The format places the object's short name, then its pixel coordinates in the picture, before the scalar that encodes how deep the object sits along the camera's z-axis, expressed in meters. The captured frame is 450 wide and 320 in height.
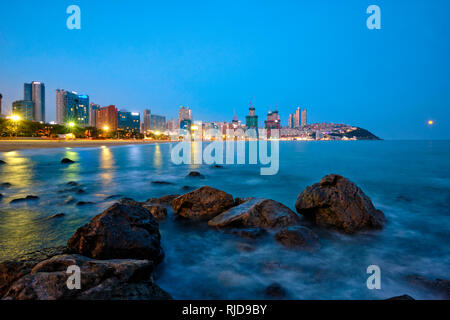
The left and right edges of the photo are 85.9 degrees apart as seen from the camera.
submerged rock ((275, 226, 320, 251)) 5.75
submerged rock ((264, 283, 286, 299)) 4.27
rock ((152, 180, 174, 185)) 15.84
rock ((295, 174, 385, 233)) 6.90
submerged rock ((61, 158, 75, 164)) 25.02
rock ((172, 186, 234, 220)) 8.07
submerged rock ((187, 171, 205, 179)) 18.12
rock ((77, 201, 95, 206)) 9.75
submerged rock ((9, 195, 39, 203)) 9.94
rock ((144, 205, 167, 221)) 7.86
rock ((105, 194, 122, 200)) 11.39
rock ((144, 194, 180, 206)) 9.37
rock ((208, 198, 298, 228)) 6.88
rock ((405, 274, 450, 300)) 4.18
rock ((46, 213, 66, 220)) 7.99
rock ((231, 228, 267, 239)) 6.31
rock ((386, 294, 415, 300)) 3.45
